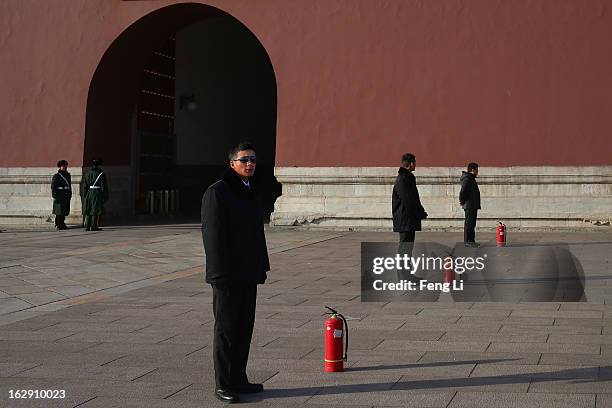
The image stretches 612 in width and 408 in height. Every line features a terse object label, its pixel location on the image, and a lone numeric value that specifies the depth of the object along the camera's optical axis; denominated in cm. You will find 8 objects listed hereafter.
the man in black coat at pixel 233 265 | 640
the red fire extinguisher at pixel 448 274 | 1154
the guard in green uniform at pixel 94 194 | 1991
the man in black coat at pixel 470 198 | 1542
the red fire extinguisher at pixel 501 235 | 1588
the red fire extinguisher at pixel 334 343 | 687
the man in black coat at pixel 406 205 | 1186
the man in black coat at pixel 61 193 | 2000
